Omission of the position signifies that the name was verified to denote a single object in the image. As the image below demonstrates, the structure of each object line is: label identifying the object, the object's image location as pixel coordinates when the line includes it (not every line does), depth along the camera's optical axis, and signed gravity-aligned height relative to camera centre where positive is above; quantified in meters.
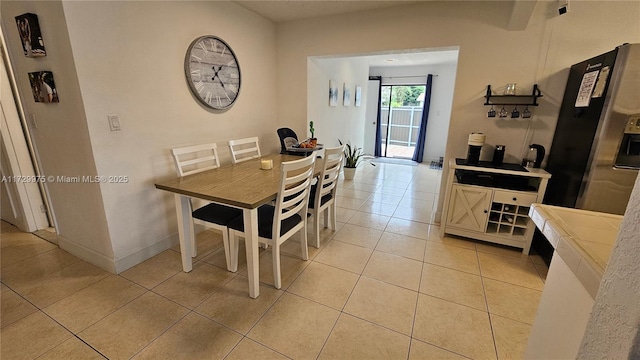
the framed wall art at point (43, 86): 1.86 +0.16
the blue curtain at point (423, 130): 6.35 -0.34
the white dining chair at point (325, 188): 2.30 -0.67
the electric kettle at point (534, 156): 2.49 -0.37
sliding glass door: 6.93 -0.05
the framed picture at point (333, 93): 4.43 +0.35
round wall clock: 2.48 +0.40
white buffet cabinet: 2.40 -0.79
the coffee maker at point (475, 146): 2.57 -0.29
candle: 2.38 -0.45
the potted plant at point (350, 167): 4.65 -0.90
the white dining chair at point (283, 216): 1.76 -0.75
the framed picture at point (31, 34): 1.77 +0.50
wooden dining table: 1.68 -0.52
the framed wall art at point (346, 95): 5.03 +0.37
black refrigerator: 1.75 -0.10
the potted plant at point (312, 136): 3.47 -0.32
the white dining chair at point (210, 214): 1.98 -0.76
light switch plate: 1.94 -0.08
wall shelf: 2.47 +0.17
